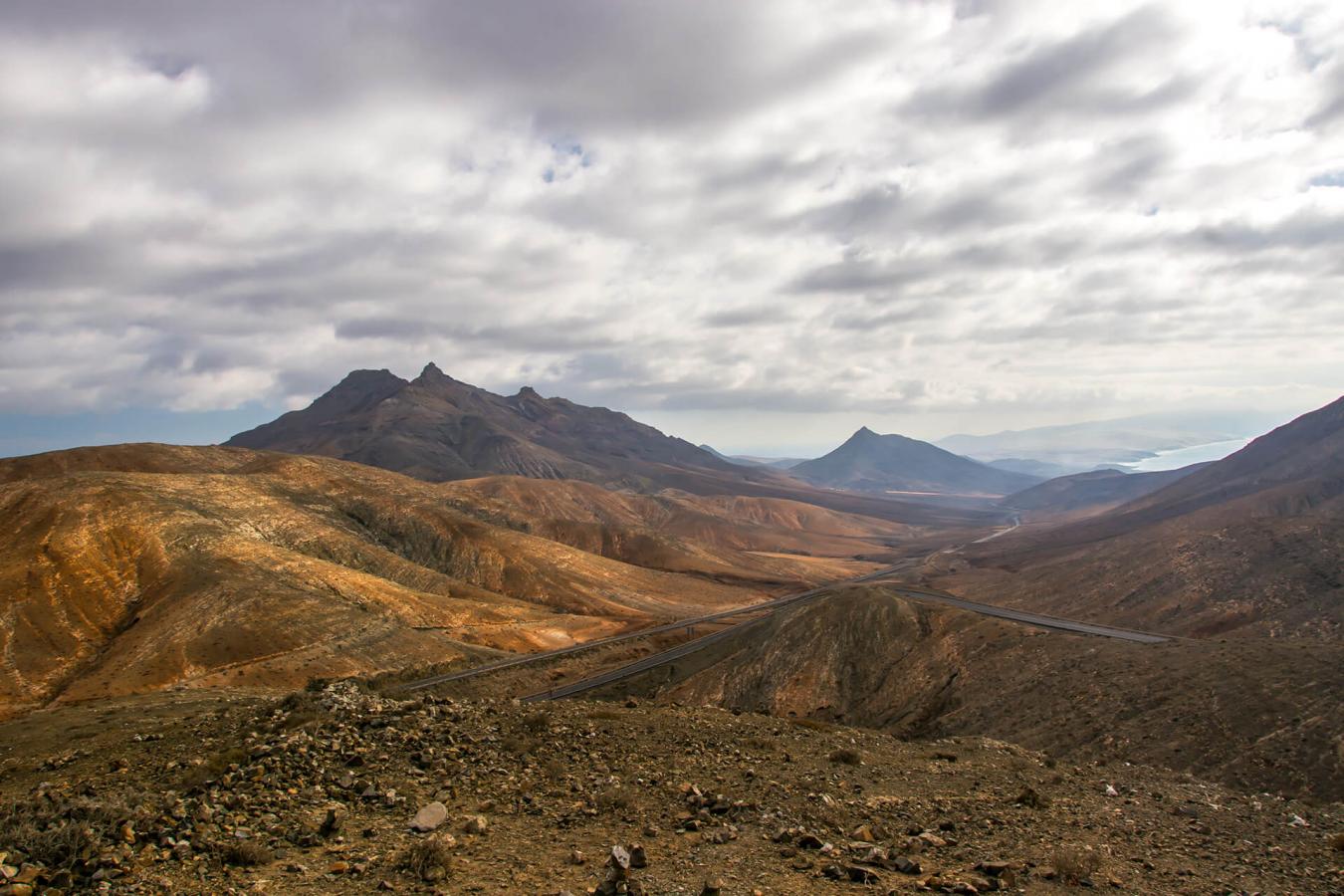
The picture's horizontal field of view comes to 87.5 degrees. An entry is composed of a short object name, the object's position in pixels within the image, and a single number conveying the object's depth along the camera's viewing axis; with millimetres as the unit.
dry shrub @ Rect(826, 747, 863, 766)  22798
